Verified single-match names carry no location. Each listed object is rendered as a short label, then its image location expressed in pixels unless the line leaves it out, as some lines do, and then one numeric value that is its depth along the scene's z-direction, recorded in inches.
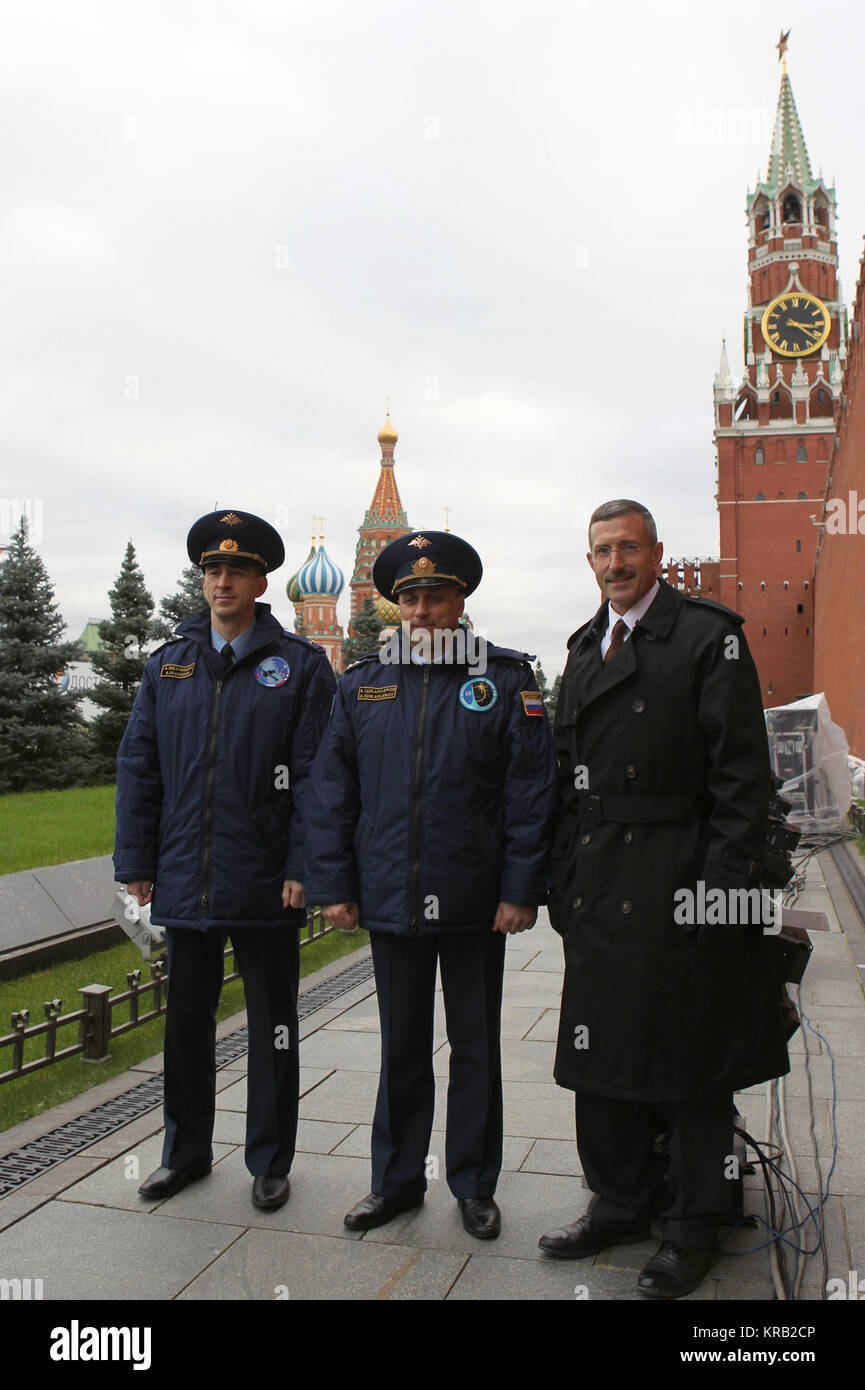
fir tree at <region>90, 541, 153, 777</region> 885.2
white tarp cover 655.1
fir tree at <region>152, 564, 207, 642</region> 1003.3
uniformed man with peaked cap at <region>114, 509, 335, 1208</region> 136.9
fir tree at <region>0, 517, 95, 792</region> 804.6
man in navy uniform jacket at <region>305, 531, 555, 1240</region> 126.6
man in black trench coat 111.9
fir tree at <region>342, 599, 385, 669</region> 1465.3
